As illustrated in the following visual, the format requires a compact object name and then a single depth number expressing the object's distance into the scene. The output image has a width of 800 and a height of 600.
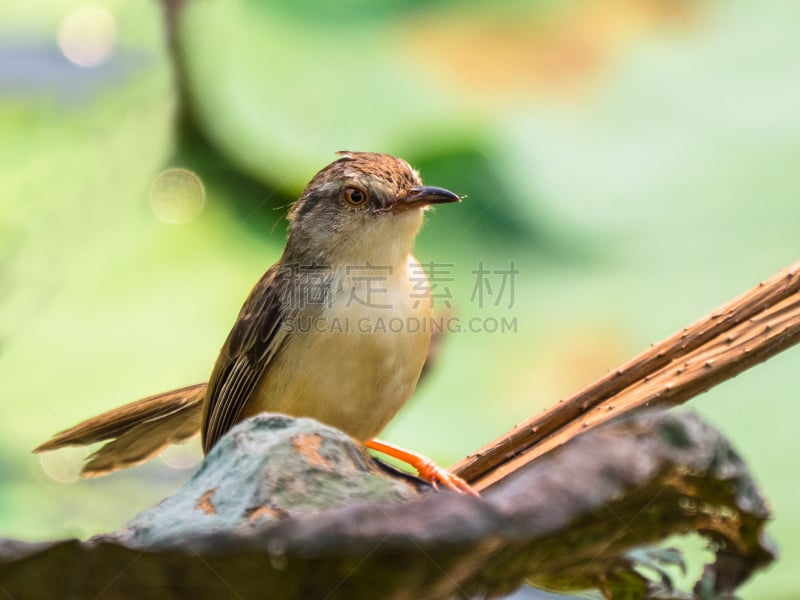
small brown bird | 2.44
